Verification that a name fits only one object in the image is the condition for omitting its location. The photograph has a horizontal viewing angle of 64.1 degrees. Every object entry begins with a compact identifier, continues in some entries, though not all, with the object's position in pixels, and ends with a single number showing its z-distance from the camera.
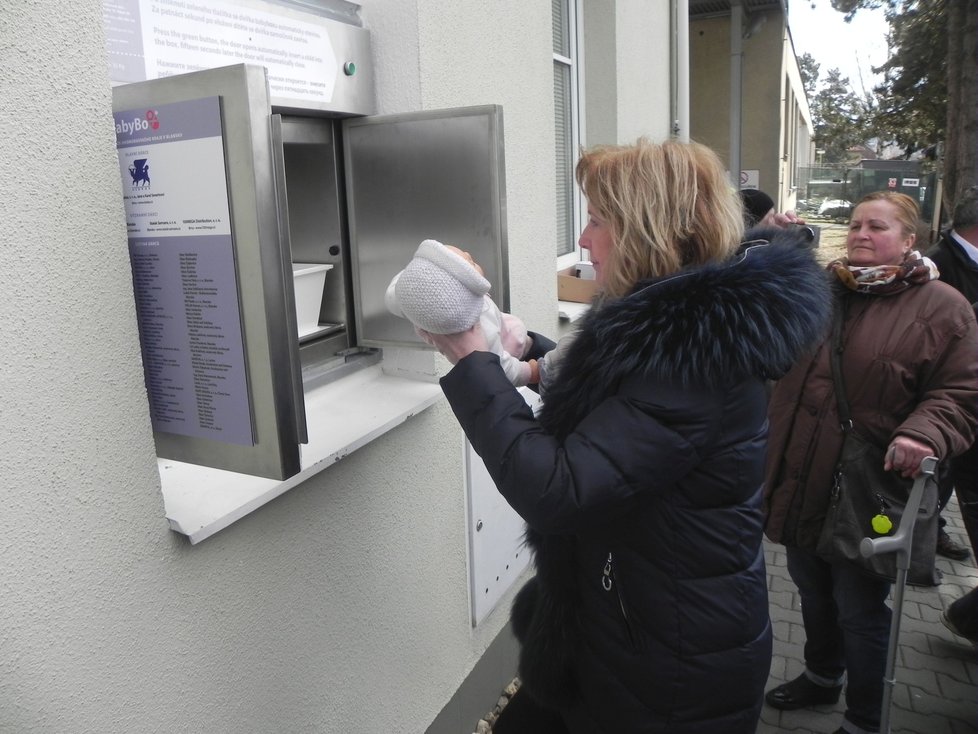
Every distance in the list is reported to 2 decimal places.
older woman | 2.55
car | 20.62
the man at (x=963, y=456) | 3.38
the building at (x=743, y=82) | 13.17
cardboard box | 4.15
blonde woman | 1.45
